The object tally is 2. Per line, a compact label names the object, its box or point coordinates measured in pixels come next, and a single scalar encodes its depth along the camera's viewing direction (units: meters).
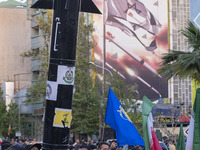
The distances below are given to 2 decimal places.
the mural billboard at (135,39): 60.09
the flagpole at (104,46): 59.29
